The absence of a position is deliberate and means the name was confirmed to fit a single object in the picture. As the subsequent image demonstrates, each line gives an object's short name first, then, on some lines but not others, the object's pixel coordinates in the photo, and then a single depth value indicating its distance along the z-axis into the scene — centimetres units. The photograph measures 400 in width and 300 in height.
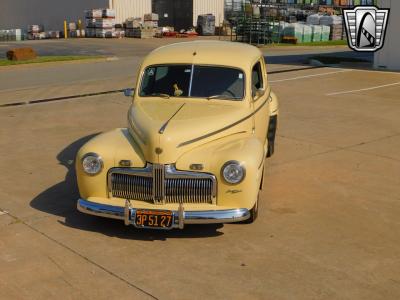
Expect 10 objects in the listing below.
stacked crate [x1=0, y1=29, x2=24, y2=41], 3988
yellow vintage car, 547
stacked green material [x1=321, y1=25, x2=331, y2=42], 3944
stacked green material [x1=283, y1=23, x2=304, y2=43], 3709
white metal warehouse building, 4409
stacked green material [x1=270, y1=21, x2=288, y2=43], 3588
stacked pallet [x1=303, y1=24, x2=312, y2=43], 3759
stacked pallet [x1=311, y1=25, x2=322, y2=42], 3834
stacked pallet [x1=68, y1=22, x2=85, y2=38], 4172
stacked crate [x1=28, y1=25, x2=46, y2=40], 4228
